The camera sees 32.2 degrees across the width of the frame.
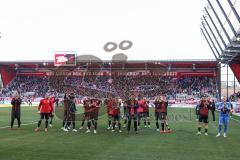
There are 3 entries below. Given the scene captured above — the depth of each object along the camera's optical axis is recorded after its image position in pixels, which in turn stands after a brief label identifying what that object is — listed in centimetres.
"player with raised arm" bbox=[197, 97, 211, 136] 2139
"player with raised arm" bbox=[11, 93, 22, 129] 2331
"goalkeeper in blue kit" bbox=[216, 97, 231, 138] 2077
